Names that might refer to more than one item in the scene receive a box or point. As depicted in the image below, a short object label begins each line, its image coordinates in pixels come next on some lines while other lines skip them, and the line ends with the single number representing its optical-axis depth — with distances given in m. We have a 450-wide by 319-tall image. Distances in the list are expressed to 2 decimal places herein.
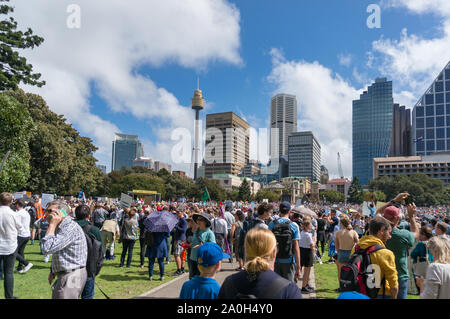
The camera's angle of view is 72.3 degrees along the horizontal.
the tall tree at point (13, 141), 14.84
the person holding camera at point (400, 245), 4.70
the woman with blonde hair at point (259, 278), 2.33
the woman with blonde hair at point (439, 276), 3.32
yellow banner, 52.94
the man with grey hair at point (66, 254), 3.99
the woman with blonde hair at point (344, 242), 6.91
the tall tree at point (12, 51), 19.38
